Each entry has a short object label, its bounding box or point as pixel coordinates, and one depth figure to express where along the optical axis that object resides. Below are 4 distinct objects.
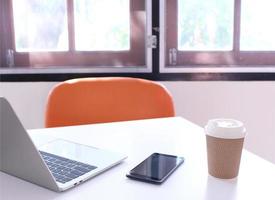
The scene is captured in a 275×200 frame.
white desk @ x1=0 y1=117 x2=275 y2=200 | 0.66
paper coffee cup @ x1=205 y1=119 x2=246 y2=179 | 0.69
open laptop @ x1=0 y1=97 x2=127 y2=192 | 0.66
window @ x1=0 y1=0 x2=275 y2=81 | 1.97
